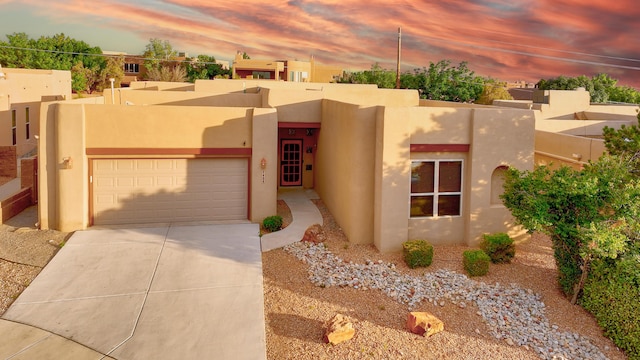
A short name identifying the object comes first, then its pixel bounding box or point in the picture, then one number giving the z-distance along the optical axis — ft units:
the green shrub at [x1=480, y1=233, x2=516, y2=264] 39.47
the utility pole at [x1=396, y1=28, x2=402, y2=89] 115.44
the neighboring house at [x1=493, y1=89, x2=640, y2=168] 49.52
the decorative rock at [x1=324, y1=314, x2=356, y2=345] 26.73
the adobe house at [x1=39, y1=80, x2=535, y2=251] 41.98
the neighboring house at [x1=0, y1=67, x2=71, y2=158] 79.94
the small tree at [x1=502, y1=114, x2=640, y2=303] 28.94
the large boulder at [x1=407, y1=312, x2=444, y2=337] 28.12
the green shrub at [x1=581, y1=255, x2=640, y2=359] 27.50
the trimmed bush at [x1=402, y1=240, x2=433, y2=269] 38.24
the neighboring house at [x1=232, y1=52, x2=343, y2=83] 211.41
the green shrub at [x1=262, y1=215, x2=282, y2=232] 47.29
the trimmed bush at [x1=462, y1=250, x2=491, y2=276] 36.86
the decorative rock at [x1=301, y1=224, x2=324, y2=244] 43.90
